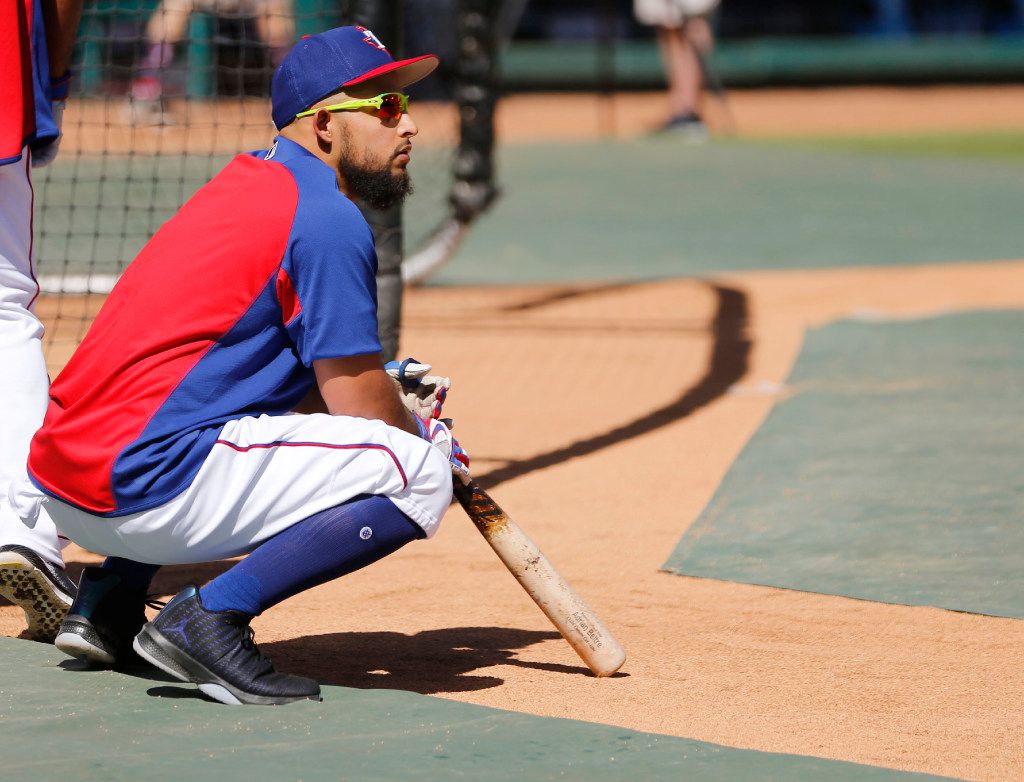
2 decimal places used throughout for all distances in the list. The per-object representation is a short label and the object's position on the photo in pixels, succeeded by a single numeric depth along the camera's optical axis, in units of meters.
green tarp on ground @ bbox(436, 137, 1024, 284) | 23.39
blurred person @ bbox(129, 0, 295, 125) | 34.84
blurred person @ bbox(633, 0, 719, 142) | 35.91
